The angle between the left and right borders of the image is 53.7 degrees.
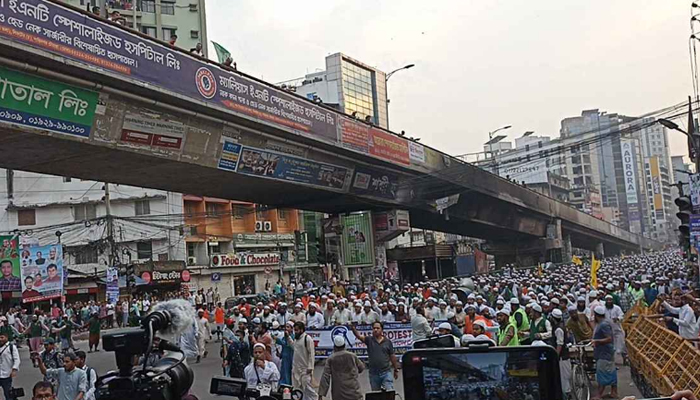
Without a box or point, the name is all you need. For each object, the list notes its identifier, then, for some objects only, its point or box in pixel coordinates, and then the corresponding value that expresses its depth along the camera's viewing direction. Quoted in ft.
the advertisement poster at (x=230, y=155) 72.84
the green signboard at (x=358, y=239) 118.11
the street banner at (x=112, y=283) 87.97
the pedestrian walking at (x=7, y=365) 39.68
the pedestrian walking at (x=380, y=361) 34.06
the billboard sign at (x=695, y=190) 57.00
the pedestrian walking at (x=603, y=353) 37.40
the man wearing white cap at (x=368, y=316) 57.26
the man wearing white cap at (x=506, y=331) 38.52
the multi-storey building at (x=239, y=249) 162.50
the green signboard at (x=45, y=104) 48.91
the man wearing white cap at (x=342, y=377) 30.37
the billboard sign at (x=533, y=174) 338.95
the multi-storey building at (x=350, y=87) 265.95
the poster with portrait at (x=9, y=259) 98.22
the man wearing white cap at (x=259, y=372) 30.20
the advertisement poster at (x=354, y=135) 88.94
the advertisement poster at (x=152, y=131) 60.23
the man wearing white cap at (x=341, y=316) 58.76
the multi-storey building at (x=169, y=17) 188.55
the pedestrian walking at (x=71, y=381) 30.89
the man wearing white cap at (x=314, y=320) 57.62
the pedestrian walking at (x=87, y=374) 31.27
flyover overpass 49.93
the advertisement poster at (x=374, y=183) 101.91
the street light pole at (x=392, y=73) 129.94
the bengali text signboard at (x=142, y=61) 47.67
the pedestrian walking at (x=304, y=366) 36.14
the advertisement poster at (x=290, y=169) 77.36
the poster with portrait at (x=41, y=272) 85.20
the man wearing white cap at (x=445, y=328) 35.78
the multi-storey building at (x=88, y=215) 158.81
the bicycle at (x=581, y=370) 35.73
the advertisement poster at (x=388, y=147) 96.32
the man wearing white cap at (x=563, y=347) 33.31
